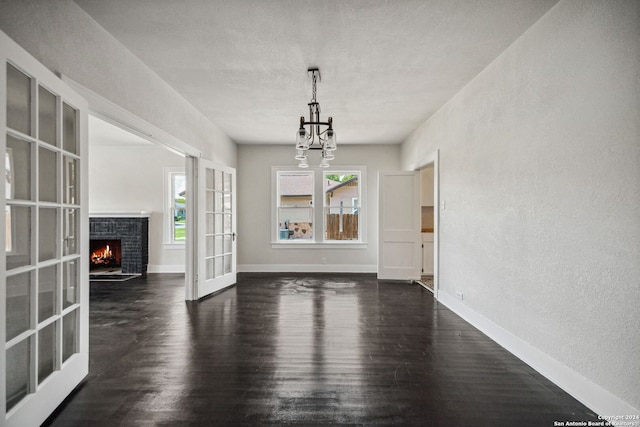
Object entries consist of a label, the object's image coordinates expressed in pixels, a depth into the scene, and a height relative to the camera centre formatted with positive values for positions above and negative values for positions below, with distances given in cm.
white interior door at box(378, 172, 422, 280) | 600 -16
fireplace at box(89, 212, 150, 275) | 673 -35
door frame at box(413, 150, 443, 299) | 465 -5
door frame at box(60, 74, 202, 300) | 250 +87
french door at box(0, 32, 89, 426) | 165 -13
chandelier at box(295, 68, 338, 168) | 335 +83
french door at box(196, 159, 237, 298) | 474 -18
